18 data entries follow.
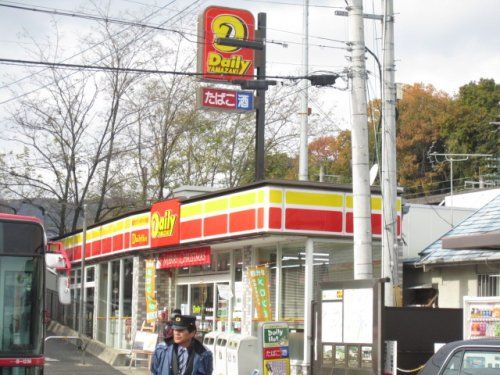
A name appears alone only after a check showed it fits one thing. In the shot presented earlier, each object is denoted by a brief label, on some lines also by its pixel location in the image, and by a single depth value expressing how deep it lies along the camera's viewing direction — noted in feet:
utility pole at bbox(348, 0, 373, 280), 44.34
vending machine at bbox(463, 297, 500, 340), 42.57
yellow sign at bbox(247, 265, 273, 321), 67.10
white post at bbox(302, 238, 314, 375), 63.41
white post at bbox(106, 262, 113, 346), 101.35
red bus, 33.81
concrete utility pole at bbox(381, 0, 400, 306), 50.37
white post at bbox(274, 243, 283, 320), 67.56
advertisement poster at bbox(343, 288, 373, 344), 45.60
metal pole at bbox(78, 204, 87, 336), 92.68
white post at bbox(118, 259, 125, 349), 96.17
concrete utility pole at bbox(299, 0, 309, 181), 90.12
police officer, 26.63
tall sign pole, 74.33
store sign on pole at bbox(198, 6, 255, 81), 75.20
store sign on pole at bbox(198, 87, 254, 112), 74.64
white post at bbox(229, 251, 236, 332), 73.87
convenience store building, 63.36
